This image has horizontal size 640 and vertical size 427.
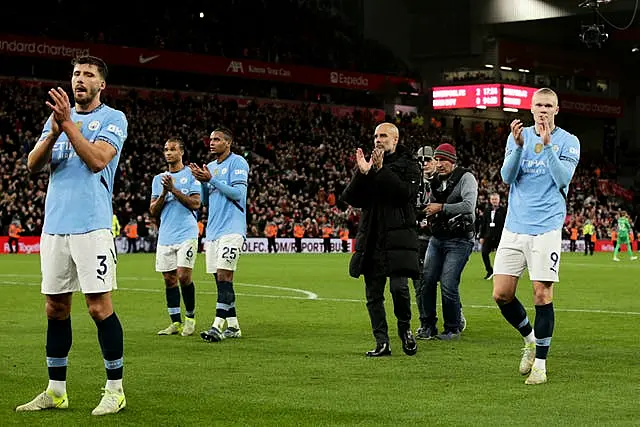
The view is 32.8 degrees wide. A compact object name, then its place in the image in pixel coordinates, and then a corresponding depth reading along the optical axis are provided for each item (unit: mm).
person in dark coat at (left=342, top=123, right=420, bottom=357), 11438
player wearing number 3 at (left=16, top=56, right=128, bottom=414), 7949
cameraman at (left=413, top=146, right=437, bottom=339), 13547
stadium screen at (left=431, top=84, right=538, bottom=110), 65312
